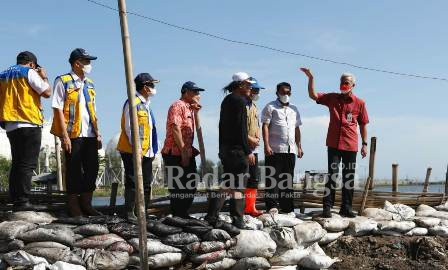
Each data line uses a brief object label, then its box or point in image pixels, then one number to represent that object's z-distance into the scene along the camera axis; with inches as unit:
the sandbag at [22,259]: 196.7
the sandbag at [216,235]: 228.8
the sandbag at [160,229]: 221.9
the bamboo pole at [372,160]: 333.4
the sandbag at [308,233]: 251.8
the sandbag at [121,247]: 208.8
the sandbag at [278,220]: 253.9
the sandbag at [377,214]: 302.0
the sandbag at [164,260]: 212.4
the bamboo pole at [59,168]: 539.7
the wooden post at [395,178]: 388.5
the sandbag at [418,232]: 293.5
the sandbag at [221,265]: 223.6
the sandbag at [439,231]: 300.8
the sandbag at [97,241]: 207.3
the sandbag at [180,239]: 220.8
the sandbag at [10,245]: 201.8
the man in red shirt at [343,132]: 278.4
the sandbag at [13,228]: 202.2
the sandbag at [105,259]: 201.3
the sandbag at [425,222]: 300.5
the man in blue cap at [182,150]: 245.4
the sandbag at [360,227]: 276.5
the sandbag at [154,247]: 212.8
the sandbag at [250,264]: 230.7
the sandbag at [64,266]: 193.8
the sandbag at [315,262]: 242.5
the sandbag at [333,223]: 268.1
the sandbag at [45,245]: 202.7
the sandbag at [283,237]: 244.7
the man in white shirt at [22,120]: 222.5
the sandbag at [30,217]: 221.3
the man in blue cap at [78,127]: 224.8
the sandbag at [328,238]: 266.8
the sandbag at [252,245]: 233.3
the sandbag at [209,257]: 223.5
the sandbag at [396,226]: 286.8
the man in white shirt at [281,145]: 281.1
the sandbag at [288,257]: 241.3
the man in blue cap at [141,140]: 231.1
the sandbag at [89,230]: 210.8
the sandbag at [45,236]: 203.8
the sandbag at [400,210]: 308.7
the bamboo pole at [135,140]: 195.2
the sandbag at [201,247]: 222.7
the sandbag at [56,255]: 199.3
